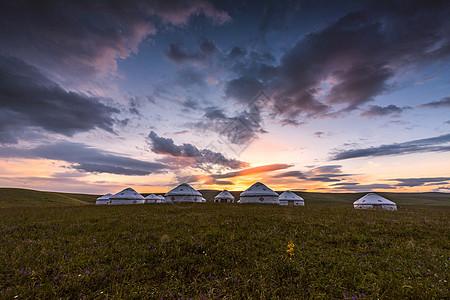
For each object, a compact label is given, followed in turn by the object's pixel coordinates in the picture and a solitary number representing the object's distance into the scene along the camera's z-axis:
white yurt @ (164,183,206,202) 44.47
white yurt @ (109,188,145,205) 51.66
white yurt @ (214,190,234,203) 62.38
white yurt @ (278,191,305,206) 59.12
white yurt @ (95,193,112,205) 65.54
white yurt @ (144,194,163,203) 72.48
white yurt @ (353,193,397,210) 43.47
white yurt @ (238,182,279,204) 44.44
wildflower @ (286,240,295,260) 6.55
